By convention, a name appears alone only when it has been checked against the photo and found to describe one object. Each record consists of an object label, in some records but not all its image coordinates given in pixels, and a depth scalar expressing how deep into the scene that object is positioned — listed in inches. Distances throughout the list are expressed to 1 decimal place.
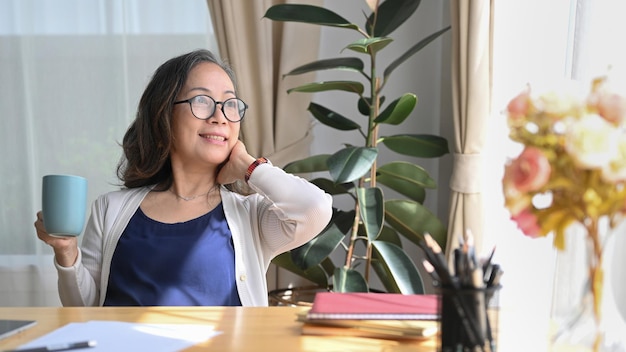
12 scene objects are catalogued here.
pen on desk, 41.0
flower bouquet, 30.8
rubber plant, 96.7
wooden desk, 42.9
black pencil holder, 34.5
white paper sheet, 42.6
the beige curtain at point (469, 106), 100.3
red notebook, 44.8
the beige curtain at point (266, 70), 119.3
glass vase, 32.1
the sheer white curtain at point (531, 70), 62.6
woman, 67.8
